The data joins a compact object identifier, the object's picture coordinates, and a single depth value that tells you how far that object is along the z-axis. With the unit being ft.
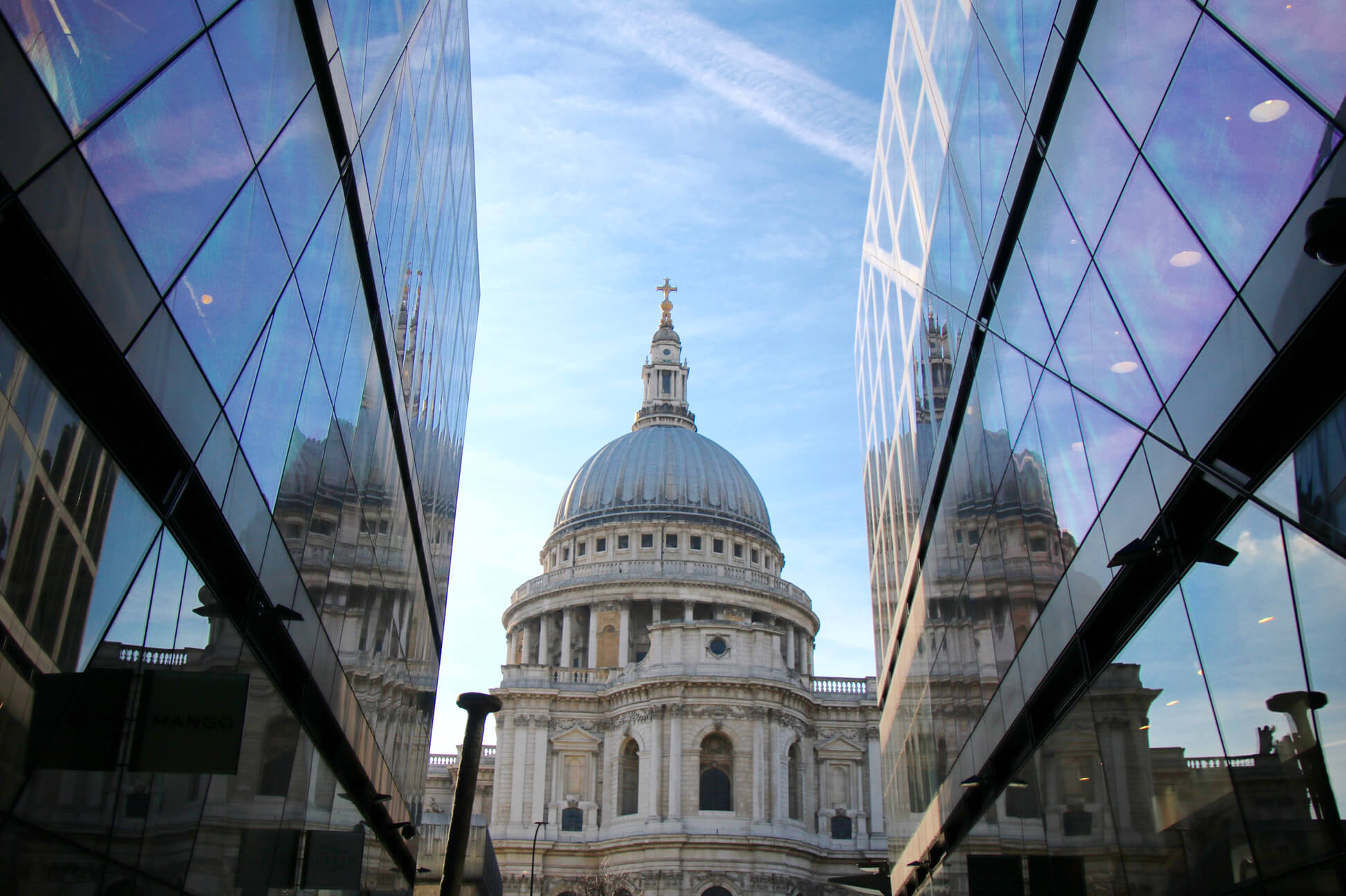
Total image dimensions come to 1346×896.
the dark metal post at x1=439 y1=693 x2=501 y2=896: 70.85
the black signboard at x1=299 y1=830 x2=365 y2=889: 58.49
